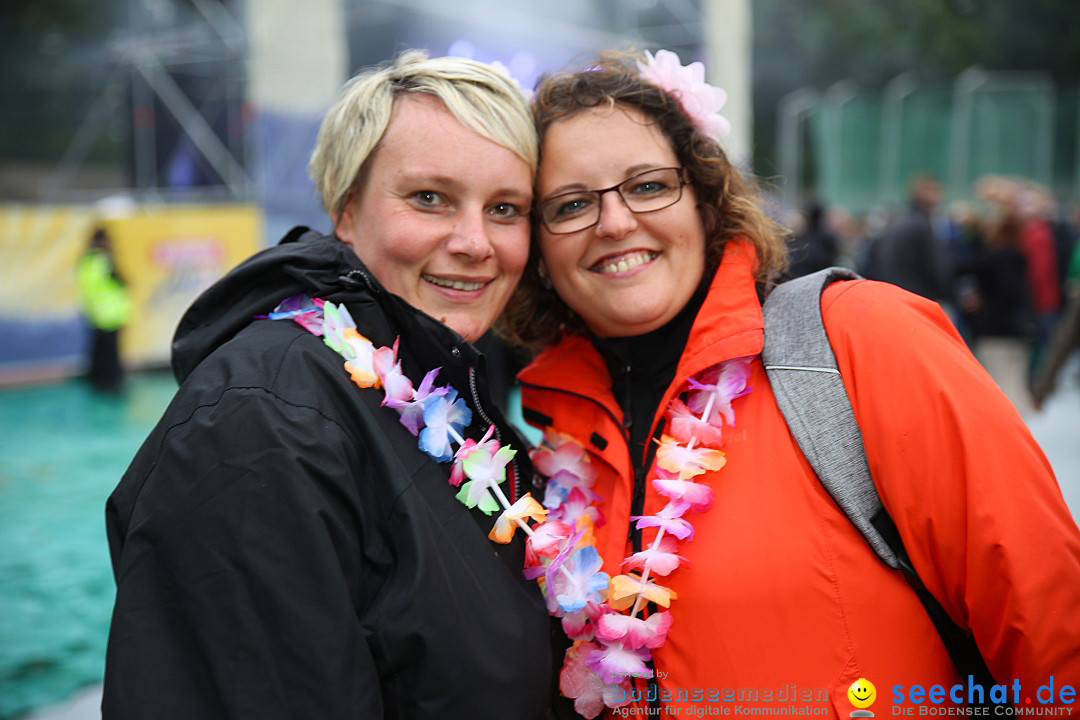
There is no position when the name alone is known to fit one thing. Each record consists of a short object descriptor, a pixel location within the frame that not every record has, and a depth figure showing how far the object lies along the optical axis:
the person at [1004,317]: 8.01
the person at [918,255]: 8.08
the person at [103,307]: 10.09
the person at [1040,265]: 10.56
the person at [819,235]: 8.80
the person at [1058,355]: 6.02
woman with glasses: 1.66
